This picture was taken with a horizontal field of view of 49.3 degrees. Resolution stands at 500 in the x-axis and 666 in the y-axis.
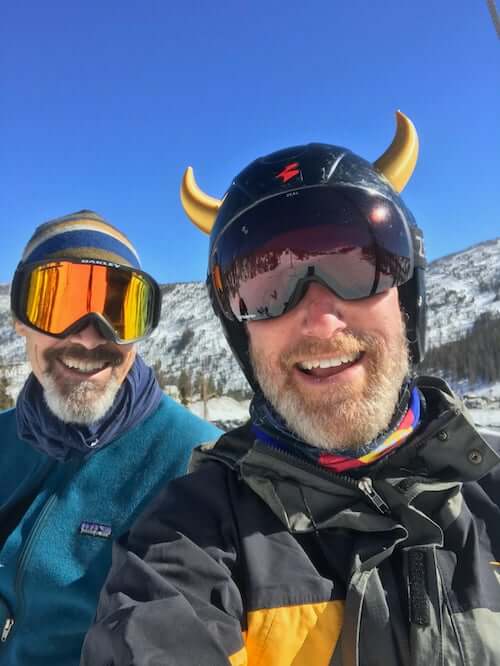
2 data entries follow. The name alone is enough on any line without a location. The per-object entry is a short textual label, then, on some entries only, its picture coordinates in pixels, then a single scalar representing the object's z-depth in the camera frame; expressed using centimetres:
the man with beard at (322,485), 37
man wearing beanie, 58
